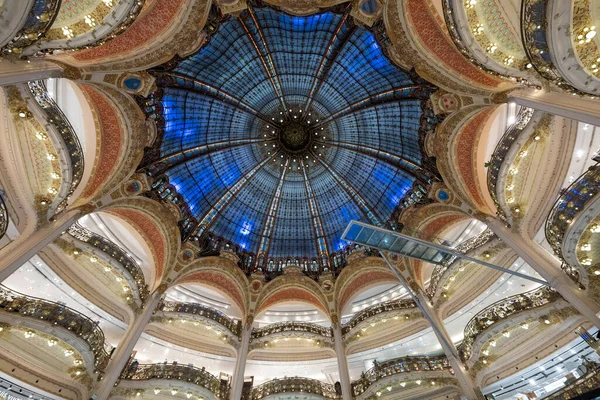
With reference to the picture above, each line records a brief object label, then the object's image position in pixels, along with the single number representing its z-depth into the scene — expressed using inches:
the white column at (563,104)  355.9
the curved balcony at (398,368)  675.4
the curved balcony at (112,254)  673.6
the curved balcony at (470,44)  431.8
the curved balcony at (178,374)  639.8
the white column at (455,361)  579.5
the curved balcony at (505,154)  564.7
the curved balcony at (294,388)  718.5
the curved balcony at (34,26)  320.2
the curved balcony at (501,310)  570.3
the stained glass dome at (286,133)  717.9
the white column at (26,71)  361.4
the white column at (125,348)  570.3
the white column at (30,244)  466.6
